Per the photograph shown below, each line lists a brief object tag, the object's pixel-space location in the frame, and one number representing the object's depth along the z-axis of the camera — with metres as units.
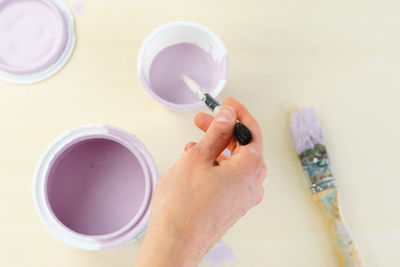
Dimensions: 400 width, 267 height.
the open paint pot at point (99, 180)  0.58
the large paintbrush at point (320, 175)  0.65
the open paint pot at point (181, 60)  0.64
